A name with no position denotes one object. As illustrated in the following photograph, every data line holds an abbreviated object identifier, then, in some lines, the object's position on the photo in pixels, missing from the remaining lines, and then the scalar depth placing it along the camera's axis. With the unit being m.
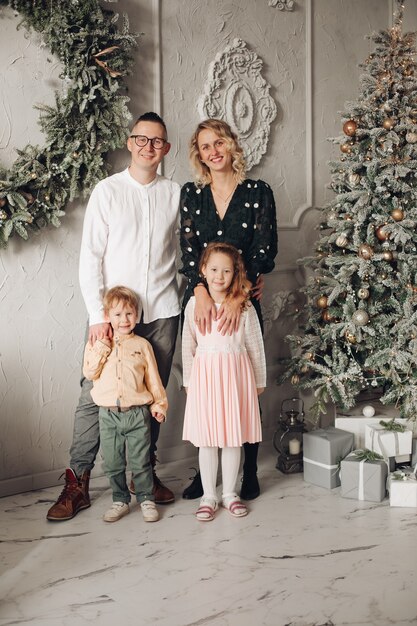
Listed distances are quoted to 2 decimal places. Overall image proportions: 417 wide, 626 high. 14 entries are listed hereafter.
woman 3.08
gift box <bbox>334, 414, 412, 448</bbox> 3.49
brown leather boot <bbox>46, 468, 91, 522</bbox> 3.02
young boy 2.96
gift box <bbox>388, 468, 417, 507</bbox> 3.11
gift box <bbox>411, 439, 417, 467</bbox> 3.36
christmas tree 3.33
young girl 3.00
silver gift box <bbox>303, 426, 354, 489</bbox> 3.35
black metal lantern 3.61
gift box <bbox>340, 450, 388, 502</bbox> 3.20
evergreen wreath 3.09
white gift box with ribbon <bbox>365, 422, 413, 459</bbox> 3.32
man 3.02
